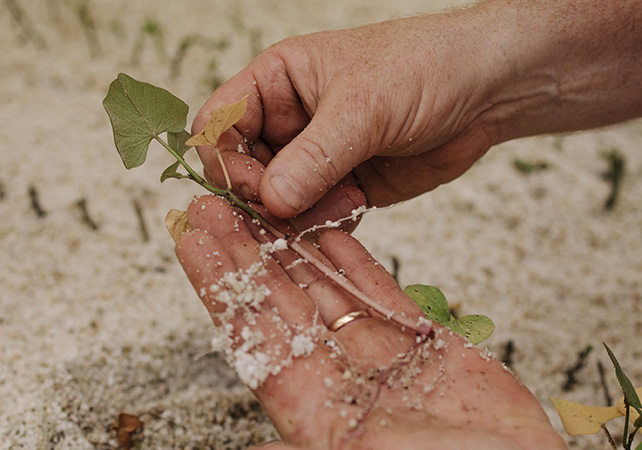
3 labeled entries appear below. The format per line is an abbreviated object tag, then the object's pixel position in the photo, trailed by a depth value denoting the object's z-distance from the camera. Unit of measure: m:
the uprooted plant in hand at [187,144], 0.55
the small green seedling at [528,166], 0.78
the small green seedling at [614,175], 0.74
